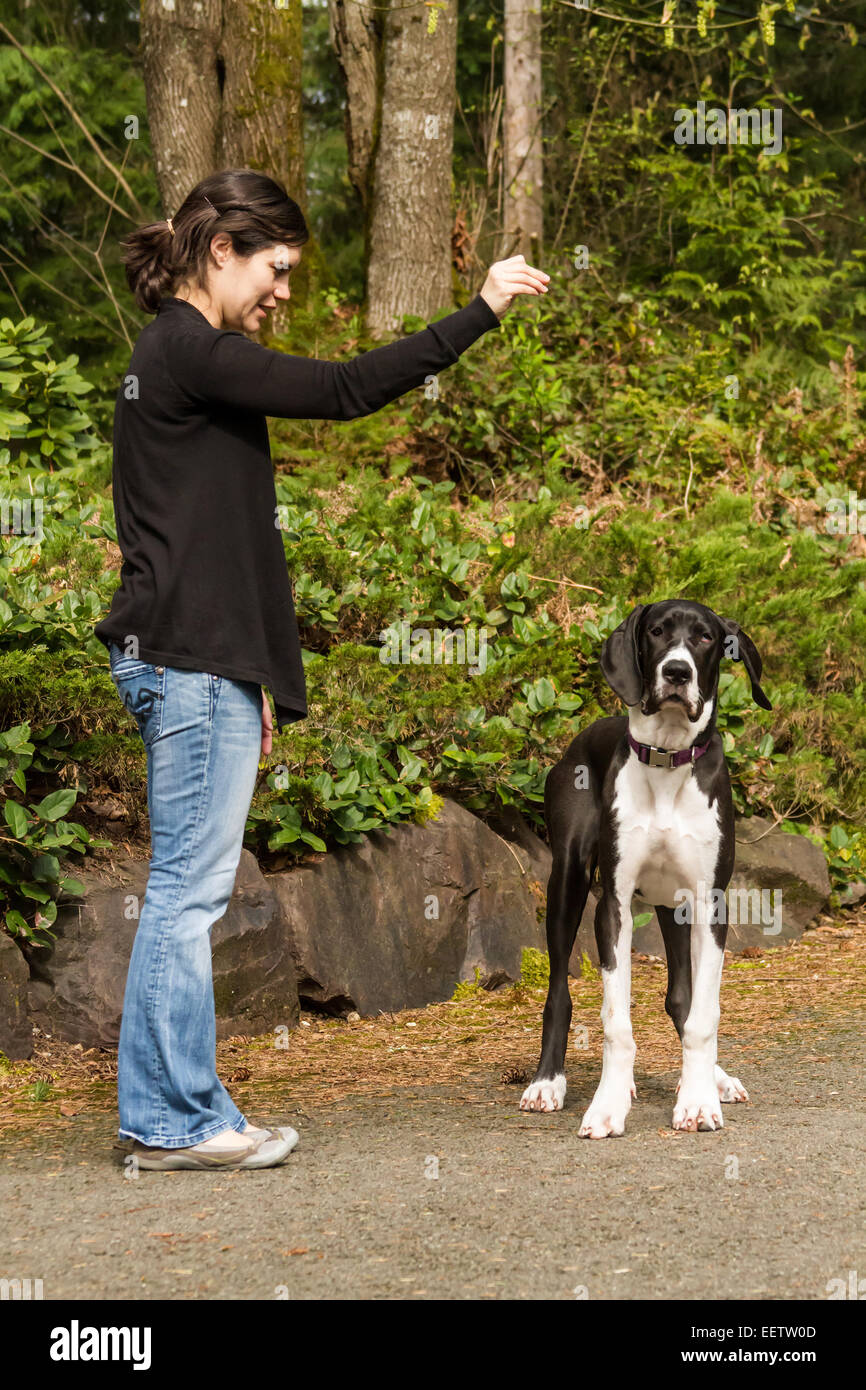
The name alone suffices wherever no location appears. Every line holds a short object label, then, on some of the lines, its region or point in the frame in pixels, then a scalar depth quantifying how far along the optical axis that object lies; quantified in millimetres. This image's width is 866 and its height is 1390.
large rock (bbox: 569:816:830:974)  7645
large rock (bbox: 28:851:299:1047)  5395
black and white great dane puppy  4441
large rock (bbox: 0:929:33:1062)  5223
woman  3965
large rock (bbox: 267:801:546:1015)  6090
